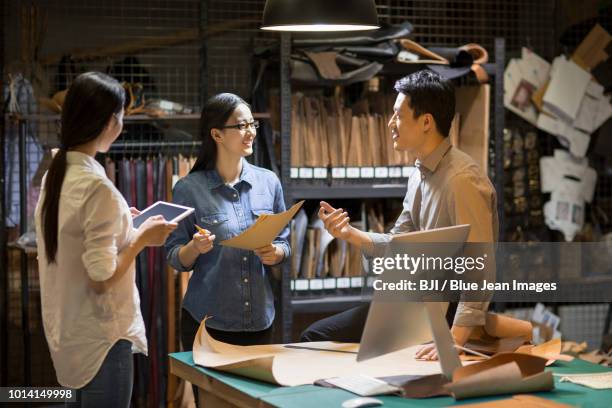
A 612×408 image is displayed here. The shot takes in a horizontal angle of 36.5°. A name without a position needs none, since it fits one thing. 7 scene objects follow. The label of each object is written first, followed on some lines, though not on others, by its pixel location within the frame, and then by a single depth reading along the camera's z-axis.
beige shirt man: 3.69
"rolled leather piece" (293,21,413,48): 5.45
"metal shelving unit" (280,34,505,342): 5.33
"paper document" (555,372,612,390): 3.05
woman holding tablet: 3.05
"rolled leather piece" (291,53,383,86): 5.37
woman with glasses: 4.11
